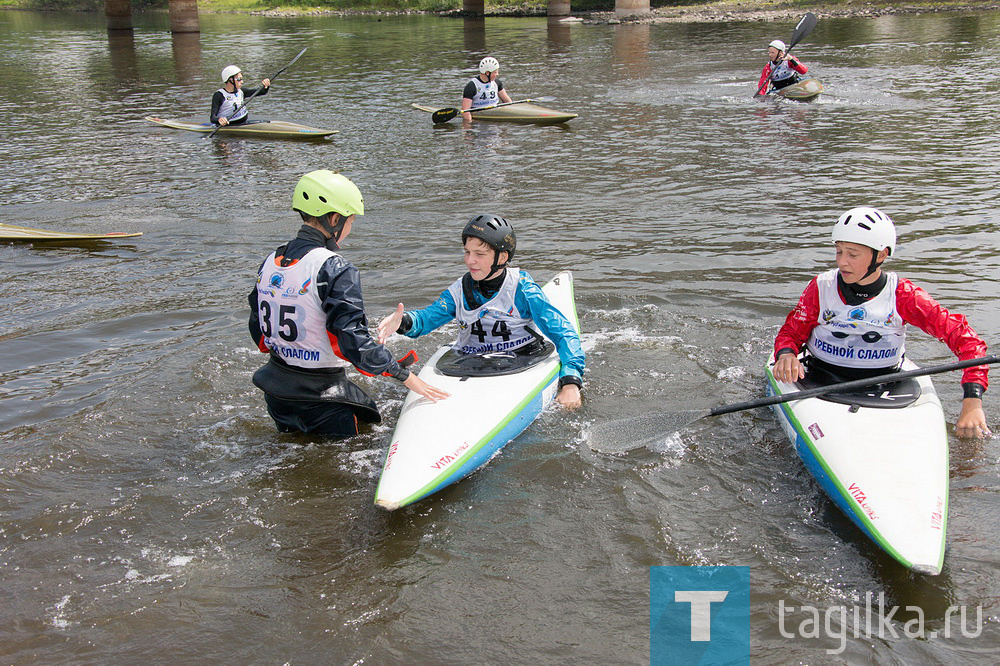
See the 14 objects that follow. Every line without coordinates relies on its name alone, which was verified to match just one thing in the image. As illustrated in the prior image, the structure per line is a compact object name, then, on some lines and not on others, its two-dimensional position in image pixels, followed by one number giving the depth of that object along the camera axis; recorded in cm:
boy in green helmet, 439
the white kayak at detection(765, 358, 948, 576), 383
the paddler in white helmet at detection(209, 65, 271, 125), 1588
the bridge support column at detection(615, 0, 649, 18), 4241
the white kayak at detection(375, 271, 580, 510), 449
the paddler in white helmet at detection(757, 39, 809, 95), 1716
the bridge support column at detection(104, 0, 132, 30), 4219
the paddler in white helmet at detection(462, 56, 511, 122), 1656
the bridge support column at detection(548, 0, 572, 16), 4522
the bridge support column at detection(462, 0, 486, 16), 5056
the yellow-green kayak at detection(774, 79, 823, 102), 1694
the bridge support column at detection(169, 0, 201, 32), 3850
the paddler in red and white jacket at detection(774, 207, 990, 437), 463
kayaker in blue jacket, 507
